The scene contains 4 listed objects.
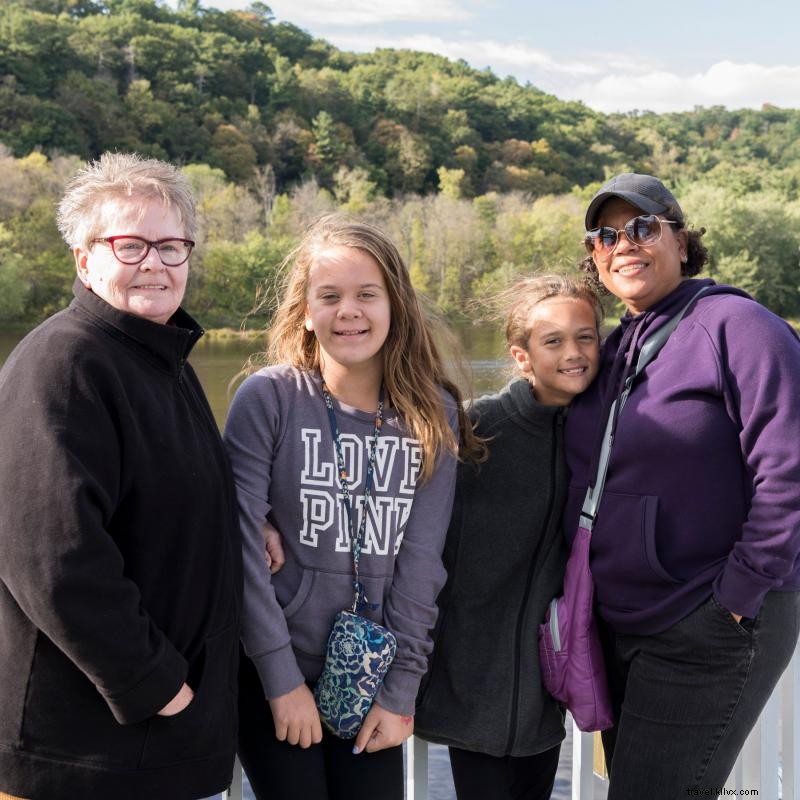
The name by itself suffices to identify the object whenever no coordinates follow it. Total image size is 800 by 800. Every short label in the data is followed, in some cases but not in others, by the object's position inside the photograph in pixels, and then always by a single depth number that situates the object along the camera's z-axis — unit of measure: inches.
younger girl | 84.0
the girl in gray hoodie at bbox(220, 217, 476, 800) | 75.8
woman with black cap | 74.3
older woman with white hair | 56.2
